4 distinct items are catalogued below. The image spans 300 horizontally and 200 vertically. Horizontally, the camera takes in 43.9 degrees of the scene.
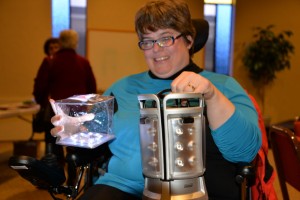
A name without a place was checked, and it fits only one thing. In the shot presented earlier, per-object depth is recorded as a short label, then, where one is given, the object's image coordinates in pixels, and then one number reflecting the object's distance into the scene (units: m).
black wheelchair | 1.22
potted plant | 5.92
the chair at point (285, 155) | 1.54
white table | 3.66
